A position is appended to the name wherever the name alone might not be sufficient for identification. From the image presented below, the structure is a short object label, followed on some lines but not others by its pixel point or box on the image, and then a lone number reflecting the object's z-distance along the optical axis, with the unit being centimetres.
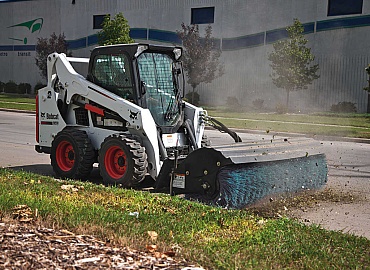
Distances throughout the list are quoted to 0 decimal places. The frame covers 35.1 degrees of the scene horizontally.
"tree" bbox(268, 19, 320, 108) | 3023
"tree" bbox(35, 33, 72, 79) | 4594
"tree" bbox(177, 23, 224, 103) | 3434
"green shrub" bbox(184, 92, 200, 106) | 3781
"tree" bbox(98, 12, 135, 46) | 3634
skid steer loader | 776
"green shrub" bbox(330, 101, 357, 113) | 3206
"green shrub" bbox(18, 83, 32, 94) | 5094
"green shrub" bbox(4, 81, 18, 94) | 5175
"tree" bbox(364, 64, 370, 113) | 3241
